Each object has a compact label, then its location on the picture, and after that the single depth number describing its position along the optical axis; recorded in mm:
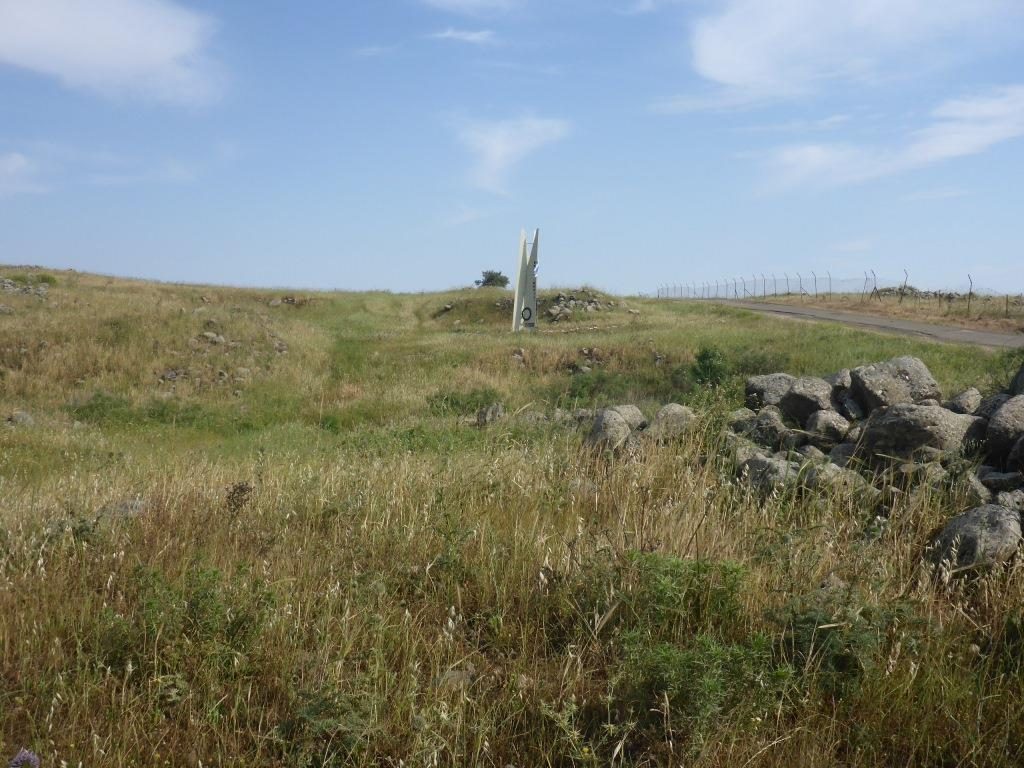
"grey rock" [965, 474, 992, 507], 5494
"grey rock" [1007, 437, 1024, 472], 6074
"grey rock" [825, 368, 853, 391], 8734
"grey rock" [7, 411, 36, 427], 15245
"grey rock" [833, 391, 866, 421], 8234
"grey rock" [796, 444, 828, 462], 6551
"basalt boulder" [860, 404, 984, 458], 6516
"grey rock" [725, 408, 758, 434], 7930
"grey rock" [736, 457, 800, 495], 5735
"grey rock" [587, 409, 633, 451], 7638
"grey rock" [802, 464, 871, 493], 5645
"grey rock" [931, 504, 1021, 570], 4324
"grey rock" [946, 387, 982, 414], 7762
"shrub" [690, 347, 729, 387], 16980
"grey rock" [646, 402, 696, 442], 7336
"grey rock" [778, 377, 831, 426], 8453
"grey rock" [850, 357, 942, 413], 8156
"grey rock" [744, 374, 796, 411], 9031
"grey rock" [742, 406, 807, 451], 7668
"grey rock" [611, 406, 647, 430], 9039
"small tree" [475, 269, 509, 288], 60969
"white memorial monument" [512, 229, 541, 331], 34438
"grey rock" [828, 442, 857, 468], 6973
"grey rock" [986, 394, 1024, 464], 6383
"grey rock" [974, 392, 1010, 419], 7117
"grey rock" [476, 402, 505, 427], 12555
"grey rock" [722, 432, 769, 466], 6320
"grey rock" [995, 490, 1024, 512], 5200
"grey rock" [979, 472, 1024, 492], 5809
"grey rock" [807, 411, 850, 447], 7676
